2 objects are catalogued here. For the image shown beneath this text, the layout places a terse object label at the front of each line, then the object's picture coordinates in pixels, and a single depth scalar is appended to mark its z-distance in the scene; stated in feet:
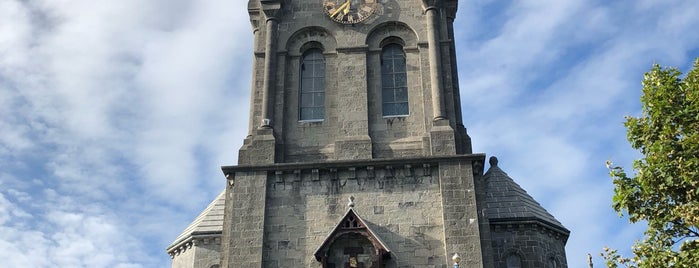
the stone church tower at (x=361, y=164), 81.35
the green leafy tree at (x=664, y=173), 61.00
